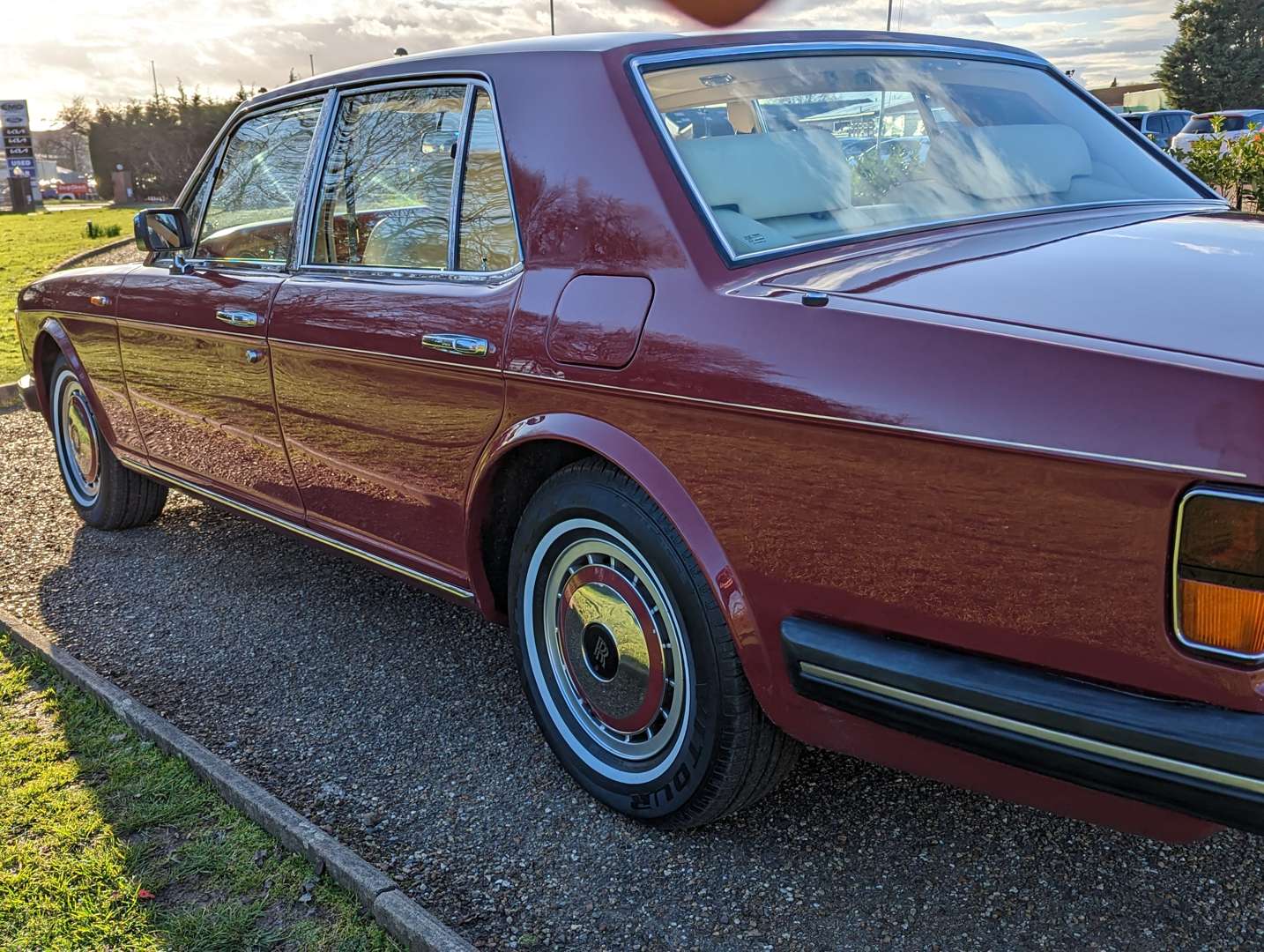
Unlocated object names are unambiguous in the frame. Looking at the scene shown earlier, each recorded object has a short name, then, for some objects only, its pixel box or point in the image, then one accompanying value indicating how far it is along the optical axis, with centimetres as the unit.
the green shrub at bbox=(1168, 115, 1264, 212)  804
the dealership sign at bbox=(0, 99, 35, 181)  5306
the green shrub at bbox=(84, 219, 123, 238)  2631
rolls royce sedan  177
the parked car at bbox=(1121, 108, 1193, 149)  2505
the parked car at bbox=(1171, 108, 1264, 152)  2296
